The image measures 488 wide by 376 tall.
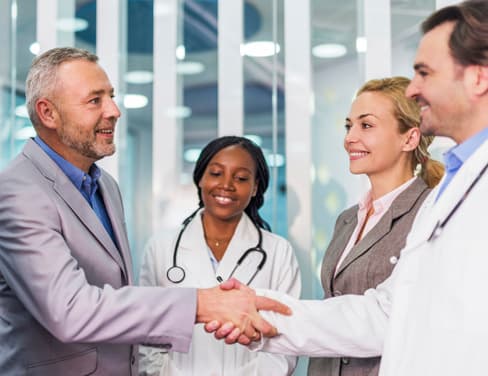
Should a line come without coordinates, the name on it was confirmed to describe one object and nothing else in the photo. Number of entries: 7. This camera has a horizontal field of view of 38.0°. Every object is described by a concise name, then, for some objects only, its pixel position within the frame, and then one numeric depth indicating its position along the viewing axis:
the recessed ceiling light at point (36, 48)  3.07
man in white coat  1.42
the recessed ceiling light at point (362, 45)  2.94
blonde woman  2.19
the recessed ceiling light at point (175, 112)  3.05
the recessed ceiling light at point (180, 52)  3.06
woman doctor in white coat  2.55
